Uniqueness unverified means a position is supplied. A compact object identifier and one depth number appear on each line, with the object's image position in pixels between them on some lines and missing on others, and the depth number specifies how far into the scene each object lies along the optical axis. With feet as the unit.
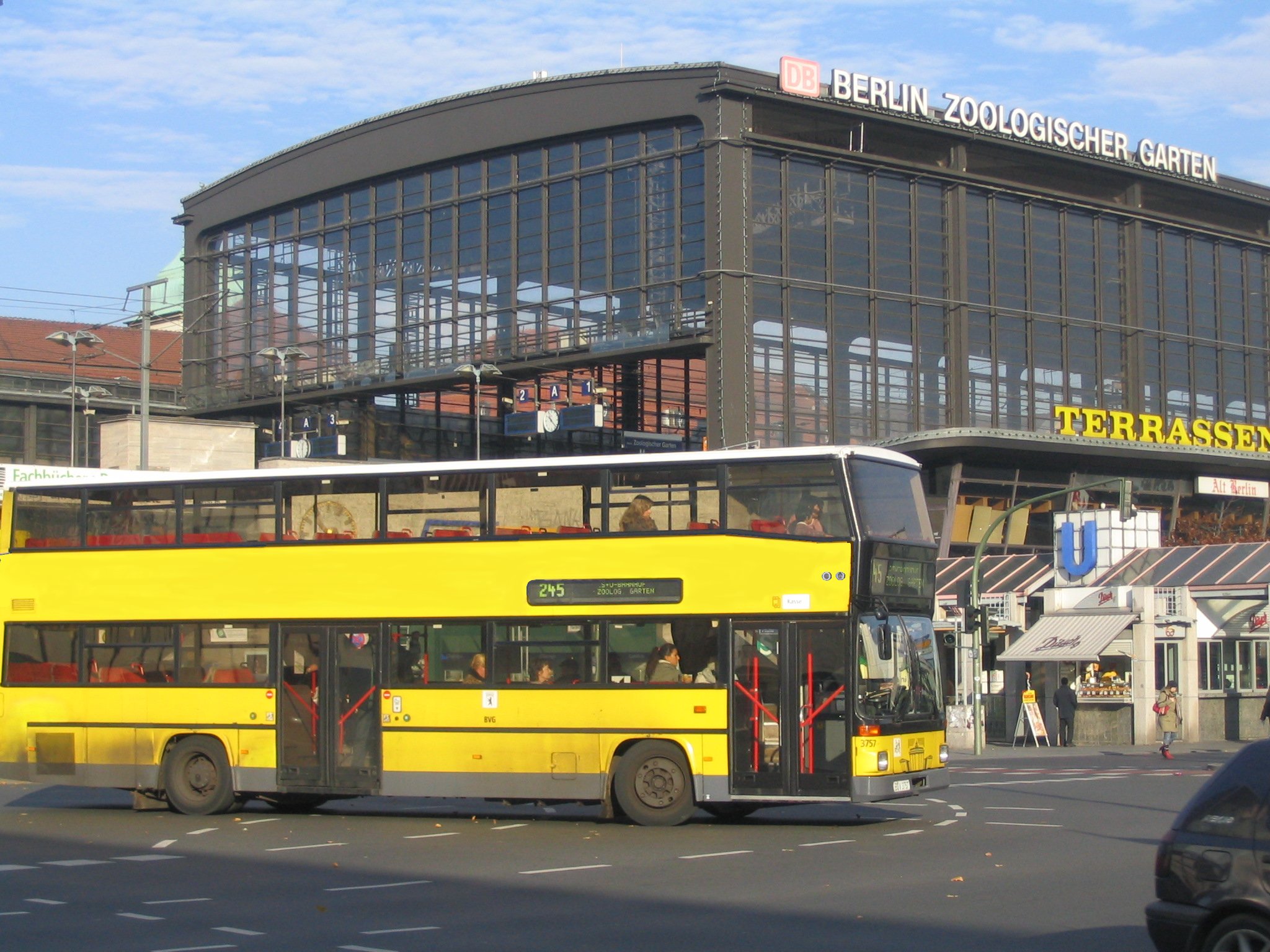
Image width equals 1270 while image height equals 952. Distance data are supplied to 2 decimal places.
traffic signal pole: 118.21
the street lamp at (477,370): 168.29
